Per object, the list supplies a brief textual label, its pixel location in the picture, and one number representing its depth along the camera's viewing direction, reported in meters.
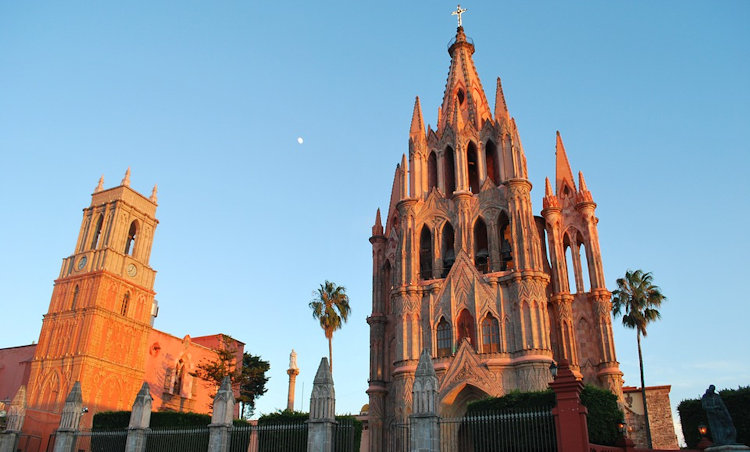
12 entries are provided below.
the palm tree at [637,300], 36.00
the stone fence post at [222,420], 20.09
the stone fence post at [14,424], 25.49
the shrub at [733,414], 26.03
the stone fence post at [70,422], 23.06
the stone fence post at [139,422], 21.67
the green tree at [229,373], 38.62
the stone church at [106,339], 39.09
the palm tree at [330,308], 42.38
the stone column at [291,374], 43.91
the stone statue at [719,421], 16.30
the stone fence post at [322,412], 18.58
